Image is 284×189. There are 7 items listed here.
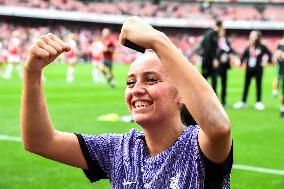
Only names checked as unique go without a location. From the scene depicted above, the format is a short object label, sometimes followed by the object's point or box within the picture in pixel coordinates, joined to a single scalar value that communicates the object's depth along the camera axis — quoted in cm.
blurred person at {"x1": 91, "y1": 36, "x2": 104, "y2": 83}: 2636
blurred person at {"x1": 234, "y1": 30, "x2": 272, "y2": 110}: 1543
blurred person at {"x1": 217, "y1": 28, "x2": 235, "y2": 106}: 1545
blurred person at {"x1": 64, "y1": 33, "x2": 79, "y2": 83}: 2530
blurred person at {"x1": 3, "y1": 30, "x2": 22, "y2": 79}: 2584
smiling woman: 248
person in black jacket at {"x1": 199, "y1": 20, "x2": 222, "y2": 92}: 1513
